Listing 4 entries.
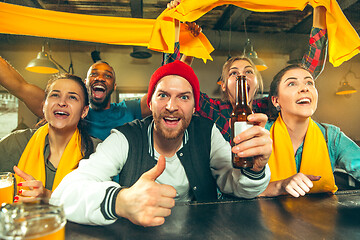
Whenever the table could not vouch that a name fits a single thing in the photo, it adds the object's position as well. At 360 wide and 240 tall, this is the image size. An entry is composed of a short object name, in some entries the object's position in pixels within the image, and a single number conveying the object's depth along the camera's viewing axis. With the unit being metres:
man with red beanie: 0.91
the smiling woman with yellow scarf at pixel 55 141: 1.45
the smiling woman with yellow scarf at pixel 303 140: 1.49
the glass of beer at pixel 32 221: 0.46
